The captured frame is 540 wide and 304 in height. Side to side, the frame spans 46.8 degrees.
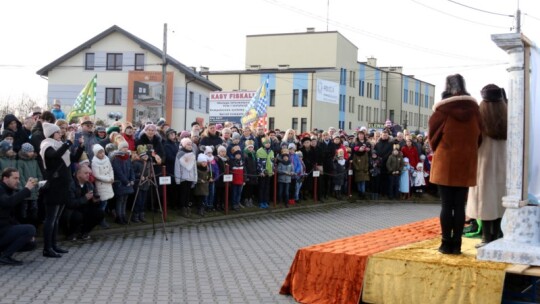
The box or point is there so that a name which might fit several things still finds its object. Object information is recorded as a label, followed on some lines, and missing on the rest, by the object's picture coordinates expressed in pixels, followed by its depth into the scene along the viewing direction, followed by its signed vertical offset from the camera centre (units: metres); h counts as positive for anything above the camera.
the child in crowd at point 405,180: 21.42 -0.65
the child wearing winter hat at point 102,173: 11.83 -0.41
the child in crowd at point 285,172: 17.52 -0.40
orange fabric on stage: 7.23 -1.34
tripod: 12.68 -0.50
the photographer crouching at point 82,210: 11.02 -1.07
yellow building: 59.50 +7.80
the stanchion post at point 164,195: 13.66 -0.91
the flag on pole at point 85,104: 18.84 +1.43
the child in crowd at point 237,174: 15.69 -0.47
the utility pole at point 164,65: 34.12 +4.91
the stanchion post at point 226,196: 15.55 -1.02
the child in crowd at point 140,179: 12.99 -0.56
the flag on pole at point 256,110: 25.08 +1.89
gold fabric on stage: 6.29 -1.22
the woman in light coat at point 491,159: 7.25 +0.06
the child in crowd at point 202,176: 14.70 -0.51
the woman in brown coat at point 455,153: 6.82 +0.12
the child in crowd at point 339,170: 19.83 -0.34
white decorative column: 6.36 -0.02
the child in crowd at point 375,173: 20.92 -0.43
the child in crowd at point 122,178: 12.53 -0.52
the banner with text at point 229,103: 30.88 +2.68
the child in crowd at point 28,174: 10.83 -0.44
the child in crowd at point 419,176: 21.79 -0.50
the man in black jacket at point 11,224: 8.95 -1.10
